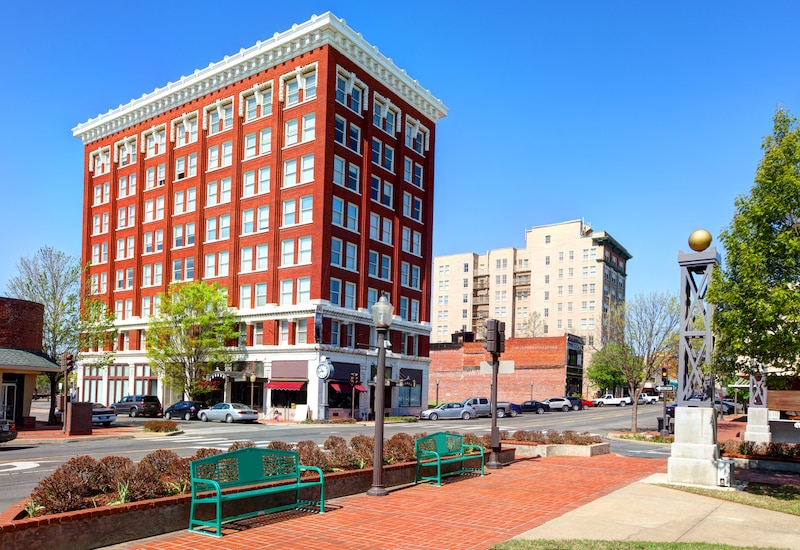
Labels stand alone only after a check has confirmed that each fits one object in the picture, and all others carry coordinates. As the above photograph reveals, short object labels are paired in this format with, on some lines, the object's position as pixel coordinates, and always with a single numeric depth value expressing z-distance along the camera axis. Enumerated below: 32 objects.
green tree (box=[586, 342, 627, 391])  88.81
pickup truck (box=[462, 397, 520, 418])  53.59
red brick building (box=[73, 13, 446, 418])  50.16
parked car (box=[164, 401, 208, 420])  47.88
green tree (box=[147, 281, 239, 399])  51.94
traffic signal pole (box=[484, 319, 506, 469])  16.73
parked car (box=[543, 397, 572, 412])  67.38
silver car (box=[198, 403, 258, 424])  44.00
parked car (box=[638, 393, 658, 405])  90.00
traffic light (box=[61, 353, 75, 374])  32.59
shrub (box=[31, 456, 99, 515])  8.00
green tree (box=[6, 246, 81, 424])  41.41
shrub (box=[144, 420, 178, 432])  33.47
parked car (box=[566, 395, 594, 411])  69.94
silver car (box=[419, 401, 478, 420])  52.22
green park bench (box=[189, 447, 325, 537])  9.13
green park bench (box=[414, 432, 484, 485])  13.95
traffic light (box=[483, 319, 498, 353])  16.89
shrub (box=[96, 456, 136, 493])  9.01
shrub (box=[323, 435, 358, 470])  12.78
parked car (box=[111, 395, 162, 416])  51.53
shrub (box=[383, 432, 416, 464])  14.14
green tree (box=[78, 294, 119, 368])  42.53
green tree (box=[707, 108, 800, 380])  12.59
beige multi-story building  109.00
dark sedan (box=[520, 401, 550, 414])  63.69
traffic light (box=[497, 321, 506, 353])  17.28
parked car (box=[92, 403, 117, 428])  39.31
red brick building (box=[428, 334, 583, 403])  83.38
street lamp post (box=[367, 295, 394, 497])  12.32
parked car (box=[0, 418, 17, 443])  24.00
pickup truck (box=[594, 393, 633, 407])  84.81
